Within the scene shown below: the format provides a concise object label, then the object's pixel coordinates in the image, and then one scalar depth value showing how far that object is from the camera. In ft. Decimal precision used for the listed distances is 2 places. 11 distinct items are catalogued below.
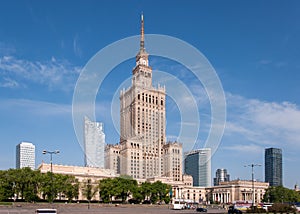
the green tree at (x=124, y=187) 412.16
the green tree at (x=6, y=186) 351.67
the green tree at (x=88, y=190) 398.21
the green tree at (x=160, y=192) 449.93
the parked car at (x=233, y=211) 210.10
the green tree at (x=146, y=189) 440.45
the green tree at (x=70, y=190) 385.70
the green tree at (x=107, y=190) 409.08
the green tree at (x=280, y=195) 607.78
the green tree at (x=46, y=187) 368.07
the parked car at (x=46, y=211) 151.10
